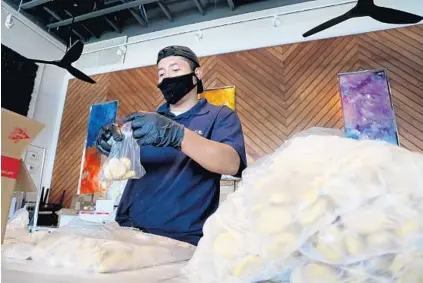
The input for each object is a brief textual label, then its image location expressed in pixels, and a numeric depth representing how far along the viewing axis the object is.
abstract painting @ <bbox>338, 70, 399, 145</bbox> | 3.35
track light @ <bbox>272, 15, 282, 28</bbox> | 3.88
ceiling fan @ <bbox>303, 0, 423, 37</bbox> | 2.58
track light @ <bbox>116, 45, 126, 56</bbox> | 5.03
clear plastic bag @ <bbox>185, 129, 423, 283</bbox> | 0.33
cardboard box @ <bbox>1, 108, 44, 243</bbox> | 0.35
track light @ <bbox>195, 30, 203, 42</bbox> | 4.37
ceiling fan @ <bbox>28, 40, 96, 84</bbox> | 3.48
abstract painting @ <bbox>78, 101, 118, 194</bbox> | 4.49
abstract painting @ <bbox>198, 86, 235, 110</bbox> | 4.05
